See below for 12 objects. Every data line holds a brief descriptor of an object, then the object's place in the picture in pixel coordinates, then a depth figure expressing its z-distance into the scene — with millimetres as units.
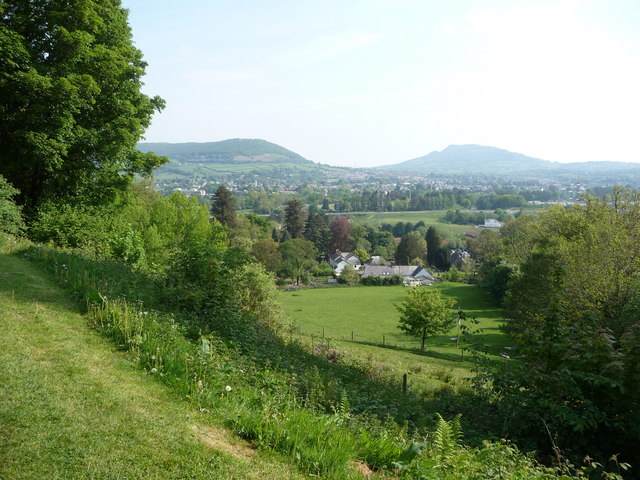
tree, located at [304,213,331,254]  106188
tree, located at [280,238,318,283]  77875
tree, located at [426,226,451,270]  99500
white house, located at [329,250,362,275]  100875
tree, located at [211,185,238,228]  78688
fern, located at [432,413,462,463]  4953
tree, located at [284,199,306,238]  105625
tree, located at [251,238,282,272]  72375
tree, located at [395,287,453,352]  33750
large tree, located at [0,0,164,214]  15641
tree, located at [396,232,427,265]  100812
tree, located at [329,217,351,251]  117188
